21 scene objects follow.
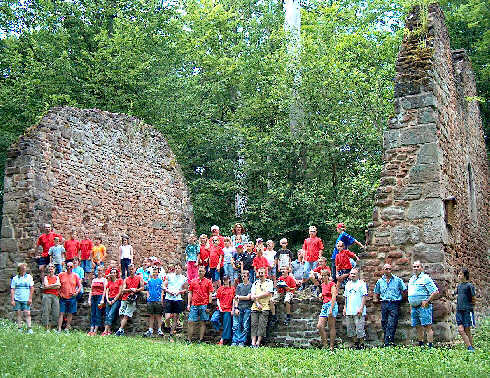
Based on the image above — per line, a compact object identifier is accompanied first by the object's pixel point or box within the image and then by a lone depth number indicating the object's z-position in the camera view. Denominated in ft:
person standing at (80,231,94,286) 54.80
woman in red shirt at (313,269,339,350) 40.75
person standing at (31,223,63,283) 51.31
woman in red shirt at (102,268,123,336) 47.78
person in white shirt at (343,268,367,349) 39.93
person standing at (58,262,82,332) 48.06
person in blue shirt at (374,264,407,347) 38.83
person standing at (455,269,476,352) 37.19
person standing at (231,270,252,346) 43.47
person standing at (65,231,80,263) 52.54
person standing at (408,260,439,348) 37.65
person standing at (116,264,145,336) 47.42
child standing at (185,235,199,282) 53.57
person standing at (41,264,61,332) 47.16
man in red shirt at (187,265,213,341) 45.39
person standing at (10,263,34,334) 43.19
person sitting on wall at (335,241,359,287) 44.73
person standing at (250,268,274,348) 42.91
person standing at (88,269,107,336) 48.26
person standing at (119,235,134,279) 57.47
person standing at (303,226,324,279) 48.78
